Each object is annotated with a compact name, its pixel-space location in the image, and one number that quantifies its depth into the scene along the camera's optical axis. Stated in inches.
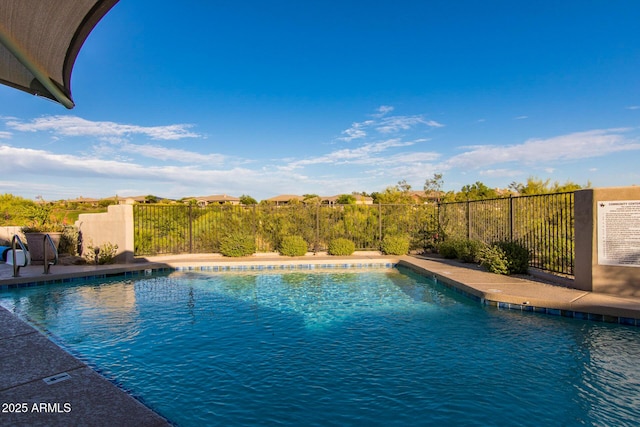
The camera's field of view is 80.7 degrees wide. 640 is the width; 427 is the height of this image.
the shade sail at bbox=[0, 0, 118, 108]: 77.2
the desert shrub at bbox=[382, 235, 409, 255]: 558.9
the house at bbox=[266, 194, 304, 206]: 2608.8
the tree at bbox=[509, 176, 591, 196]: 537.3
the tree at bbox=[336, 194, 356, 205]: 1547.2
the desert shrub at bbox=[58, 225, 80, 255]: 507.7
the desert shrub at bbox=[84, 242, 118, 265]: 477.1
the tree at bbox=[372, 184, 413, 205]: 750.5
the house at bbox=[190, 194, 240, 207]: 2224.4
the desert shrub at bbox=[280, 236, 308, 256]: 549.3
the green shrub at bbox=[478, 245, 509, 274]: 358.0
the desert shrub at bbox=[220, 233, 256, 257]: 548.4
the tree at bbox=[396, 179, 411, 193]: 1098.5
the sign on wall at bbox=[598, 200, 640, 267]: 261.4
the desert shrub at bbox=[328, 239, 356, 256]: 558.3
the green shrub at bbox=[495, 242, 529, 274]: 356.7
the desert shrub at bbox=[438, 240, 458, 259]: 492.1
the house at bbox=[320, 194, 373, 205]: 2570.1
